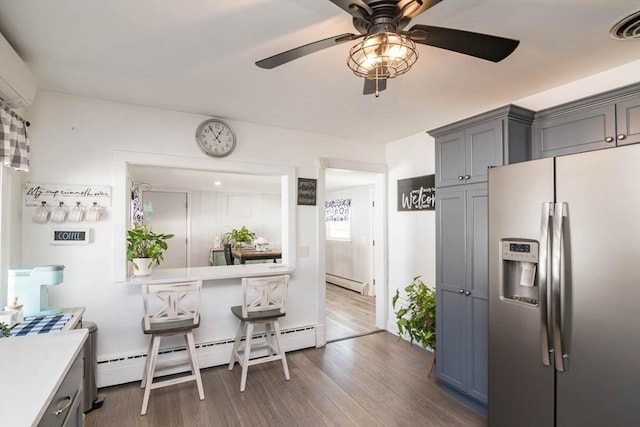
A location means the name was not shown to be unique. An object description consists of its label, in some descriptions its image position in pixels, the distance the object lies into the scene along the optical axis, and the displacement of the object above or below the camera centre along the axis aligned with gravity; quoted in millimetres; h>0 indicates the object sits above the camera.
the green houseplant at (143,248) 2811 -269
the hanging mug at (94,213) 2586 +39
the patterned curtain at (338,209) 7008 +181
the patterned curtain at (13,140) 1834 +469
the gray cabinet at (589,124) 1915 +602
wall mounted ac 1713 +806
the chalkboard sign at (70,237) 2525 -148
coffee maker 1973 -412
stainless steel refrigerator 1495 -388
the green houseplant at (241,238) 6793 -429
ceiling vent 1562 +960
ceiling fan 1210 +723
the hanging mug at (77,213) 2541 +39
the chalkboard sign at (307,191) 3529 +288
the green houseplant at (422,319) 2902 -937
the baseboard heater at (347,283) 6181 -1347
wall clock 3014 +758
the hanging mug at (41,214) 2454 +31
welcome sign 3486 +270
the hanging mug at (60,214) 2486 +31
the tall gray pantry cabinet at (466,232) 2307 -115
